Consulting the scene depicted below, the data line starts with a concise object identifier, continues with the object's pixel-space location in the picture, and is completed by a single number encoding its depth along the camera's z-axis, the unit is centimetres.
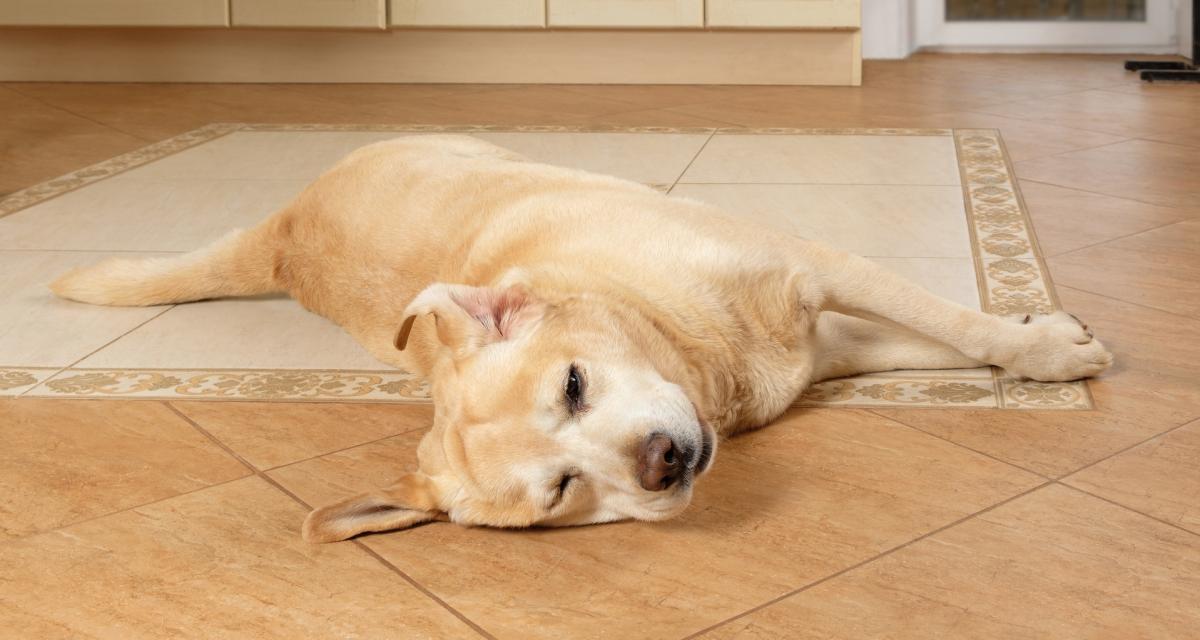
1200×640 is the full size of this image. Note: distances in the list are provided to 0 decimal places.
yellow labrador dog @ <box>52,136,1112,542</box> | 159
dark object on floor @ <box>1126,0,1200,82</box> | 512
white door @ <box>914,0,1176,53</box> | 595
